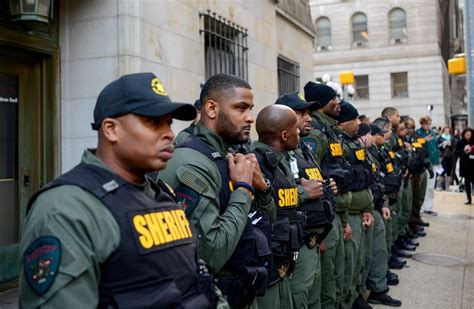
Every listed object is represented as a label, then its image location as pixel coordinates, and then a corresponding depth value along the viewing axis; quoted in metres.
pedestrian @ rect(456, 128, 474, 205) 12.59
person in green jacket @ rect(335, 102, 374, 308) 4.78
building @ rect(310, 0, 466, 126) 34.19
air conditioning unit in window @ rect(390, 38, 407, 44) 35.12
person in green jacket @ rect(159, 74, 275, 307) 2.31
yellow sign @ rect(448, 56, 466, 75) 14.66
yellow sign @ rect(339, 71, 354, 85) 15.33
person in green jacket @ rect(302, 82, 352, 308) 4.28
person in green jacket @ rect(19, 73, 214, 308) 1.48
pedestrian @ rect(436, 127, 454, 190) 16.14
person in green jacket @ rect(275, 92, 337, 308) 3.54
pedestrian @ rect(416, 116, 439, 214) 10.95
